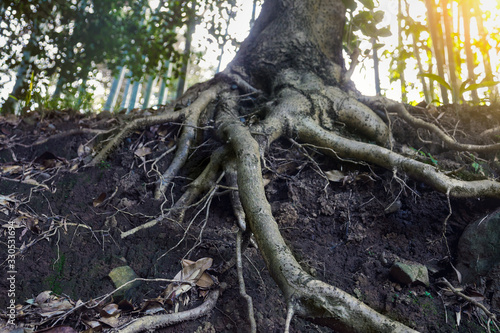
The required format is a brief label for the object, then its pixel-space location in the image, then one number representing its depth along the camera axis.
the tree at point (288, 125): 1.22
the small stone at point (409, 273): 1.65
